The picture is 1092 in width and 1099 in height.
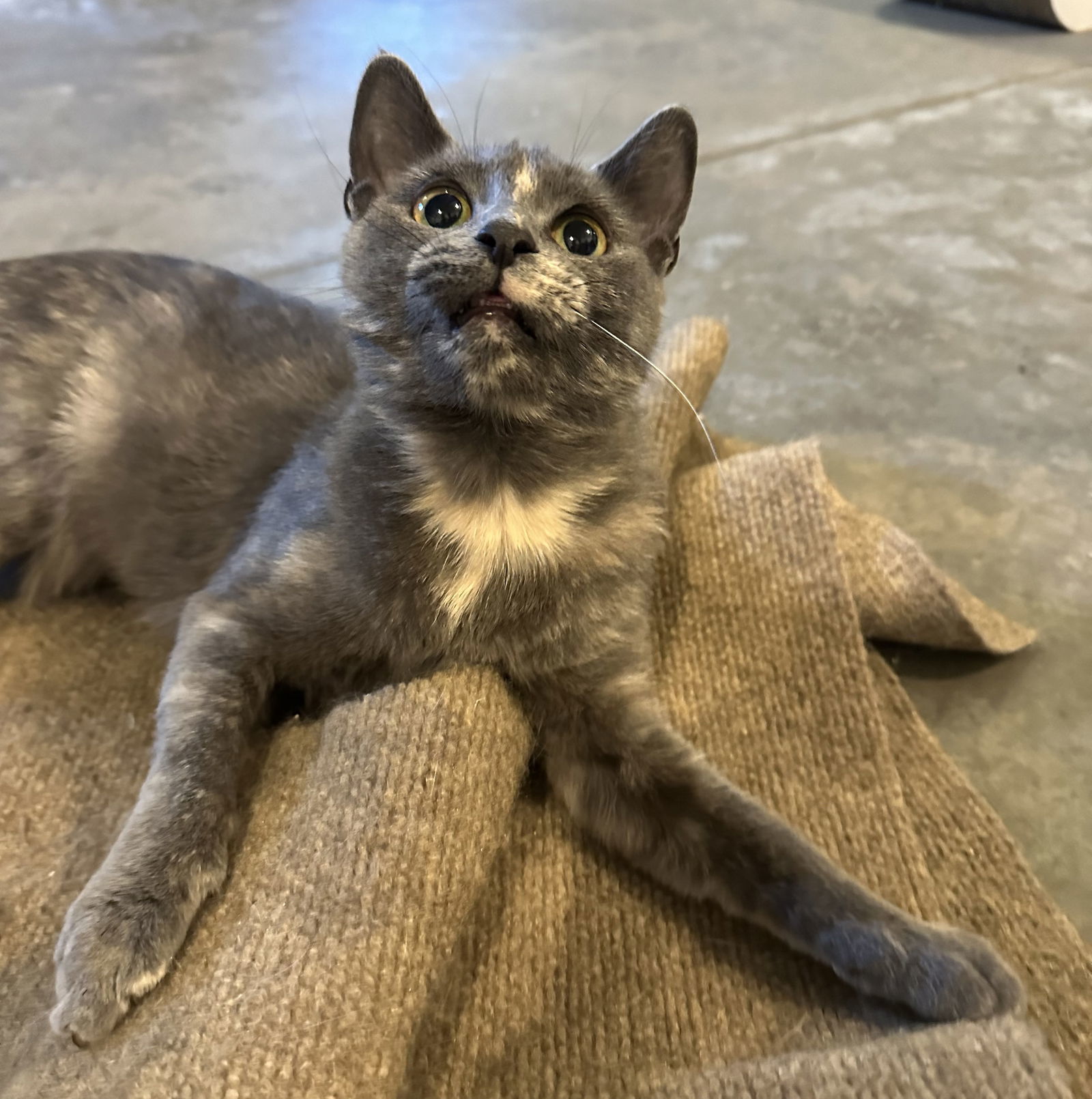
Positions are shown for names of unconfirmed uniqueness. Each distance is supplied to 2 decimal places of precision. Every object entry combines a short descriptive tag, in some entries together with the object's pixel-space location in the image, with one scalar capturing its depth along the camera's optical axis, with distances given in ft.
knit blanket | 0.85
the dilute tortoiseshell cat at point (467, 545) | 0.91
